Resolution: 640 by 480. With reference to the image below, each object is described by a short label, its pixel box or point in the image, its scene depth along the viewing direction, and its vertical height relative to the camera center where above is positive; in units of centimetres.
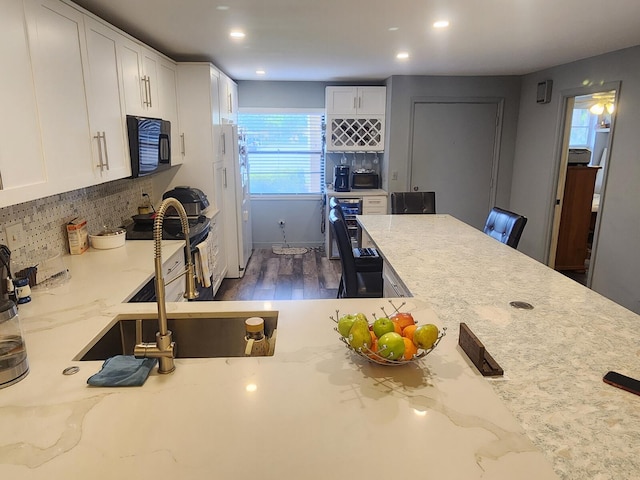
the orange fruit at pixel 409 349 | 118 -53
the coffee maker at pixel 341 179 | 552 -32
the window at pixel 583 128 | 691 +44
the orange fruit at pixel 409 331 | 121 -50
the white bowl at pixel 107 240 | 275 -56
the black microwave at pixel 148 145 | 280 +6
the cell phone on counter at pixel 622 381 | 121 -65
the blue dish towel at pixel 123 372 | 116 -61
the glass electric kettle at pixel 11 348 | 117 -55
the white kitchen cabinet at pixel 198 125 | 389 +27
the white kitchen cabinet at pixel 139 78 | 278 +53
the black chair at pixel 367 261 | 322 -80
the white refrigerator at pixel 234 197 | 455 -48
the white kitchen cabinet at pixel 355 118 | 540 +46
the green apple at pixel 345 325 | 121 -48
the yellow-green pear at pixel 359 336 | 118 -50
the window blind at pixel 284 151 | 589 +4
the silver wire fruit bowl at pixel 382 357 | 117 -55
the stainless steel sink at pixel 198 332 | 166 -70
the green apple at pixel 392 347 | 115 -51
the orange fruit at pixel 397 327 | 124 -50
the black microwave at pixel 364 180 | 565 -34
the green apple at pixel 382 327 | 120 -48
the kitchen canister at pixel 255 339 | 152 -66
